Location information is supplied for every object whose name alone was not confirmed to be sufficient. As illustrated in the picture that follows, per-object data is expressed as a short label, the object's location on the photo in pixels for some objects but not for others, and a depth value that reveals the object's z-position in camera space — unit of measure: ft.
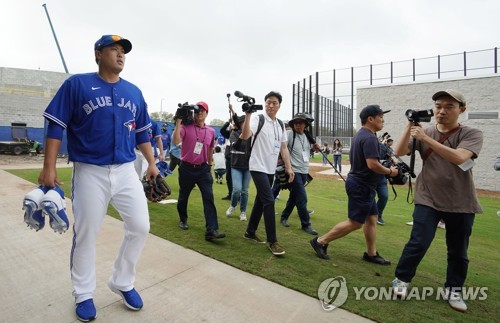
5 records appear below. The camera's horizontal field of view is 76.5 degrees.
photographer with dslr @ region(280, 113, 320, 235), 16.98
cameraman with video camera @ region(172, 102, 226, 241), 14.74
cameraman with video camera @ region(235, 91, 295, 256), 12.76
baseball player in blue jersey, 7.58
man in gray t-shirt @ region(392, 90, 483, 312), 9.07
